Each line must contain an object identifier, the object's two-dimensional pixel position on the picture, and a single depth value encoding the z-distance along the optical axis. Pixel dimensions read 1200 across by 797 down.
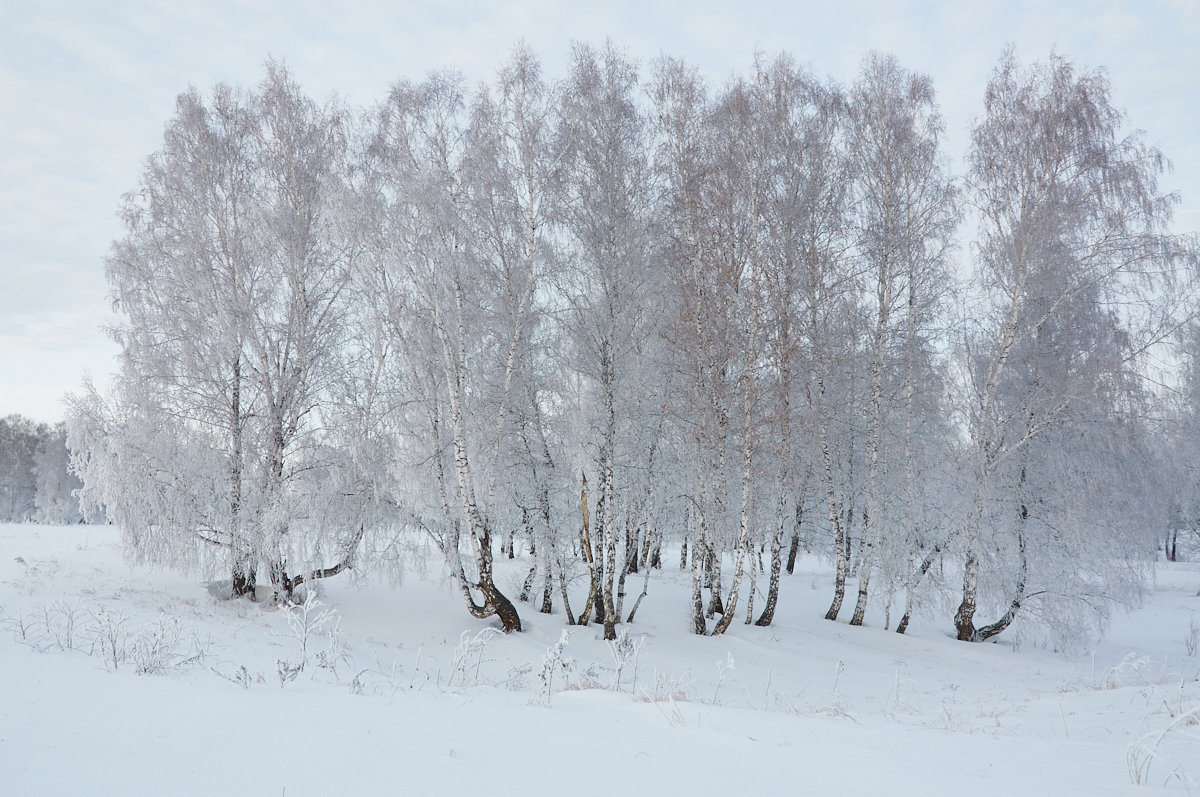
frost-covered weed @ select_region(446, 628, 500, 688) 5.48
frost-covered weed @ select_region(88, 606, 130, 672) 4.95
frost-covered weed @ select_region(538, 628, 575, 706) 4.80
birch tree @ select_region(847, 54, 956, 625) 13.66
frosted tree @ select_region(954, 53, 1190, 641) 12.38
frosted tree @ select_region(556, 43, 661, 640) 11.69
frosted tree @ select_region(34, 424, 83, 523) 43.03
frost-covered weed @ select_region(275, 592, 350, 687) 4.70
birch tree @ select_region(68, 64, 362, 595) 11.07
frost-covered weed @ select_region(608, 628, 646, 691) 5.69
